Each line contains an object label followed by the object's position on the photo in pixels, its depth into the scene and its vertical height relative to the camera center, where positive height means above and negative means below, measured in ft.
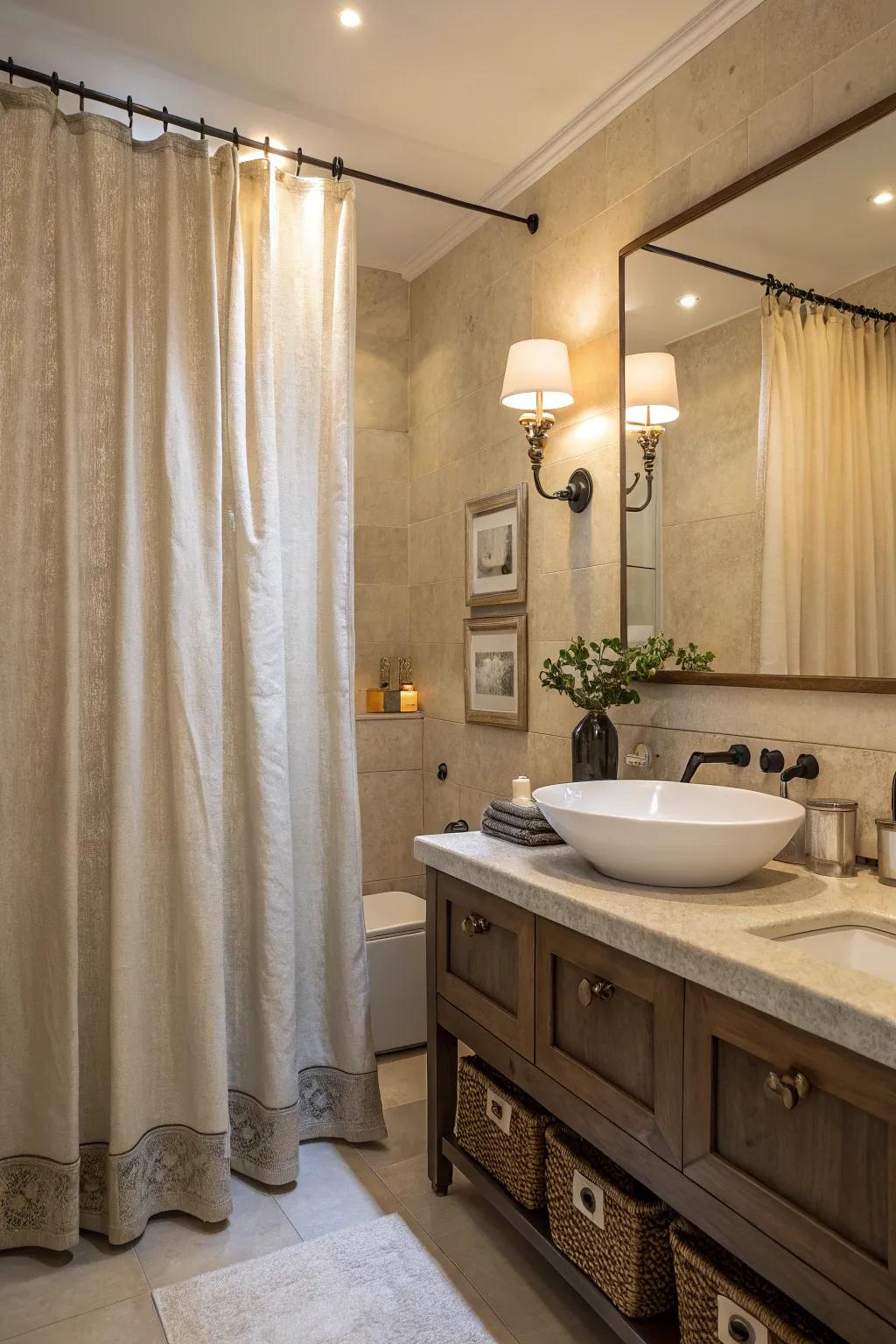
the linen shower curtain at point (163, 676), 6.28 -0.11
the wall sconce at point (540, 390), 7.71 +2.33
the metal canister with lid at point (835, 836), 5.48 -1.09
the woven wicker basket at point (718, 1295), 3.98 -2.95
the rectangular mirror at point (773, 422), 5.53 +1.64
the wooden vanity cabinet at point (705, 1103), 3.49 -2.13
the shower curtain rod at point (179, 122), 6.40 +4.10
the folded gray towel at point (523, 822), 6.25 -1.14
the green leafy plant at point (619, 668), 6.96 -0.08
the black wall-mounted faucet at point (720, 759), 6.38 -0.71
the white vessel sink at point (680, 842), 4.78 -1.00
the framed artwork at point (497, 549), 9.09 +1.16
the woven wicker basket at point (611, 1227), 4.84 -3.19
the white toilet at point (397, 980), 8.98 -3.23
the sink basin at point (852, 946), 4.54 -1.47
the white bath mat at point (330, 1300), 5.42 -4.03
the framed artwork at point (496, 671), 9.11 -0.12
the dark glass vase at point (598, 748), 6.92 -0.69
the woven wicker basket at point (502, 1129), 5.85 -3.21
